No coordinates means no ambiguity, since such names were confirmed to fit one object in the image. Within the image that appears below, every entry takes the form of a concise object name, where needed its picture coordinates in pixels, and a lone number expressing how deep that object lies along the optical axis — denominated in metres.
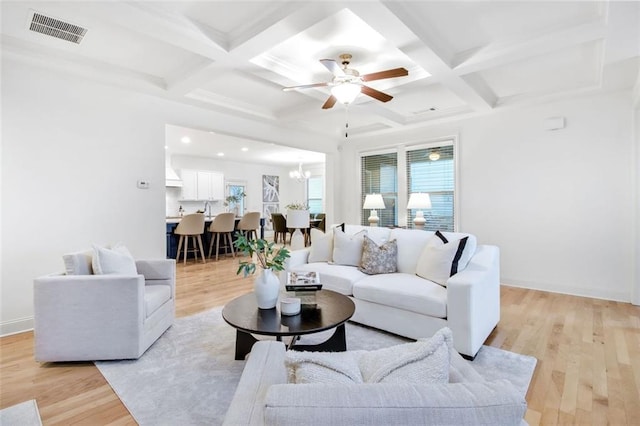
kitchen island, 6.40
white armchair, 2.26
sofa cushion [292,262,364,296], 3.09
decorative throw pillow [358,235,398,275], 3.26
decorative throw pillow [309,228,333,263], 3.75
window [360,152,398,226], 6.02
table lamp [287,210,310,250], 4.34
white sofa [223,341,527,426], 0.66
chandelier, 9.97
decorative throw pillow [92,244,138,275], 2.41
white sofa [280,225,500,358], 2.35
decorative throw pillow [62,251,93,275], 2.37
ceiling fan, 2.77
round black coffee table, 1.96
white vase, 2.27
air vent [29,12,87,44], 2.44
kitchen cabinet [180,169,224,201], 8.93
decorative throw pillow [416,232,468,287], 2.75
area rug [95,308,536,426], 1.81
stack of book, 2.29
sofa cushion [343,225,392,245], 3.58
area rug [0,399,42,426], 1.72
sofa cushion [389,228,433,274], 3.25
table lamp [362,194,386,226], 5.50
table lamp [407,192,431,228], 4.90
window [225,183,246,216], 10.03
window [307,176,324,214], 11.20
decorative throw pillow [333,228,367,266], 3.52
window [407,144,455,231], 5.31
